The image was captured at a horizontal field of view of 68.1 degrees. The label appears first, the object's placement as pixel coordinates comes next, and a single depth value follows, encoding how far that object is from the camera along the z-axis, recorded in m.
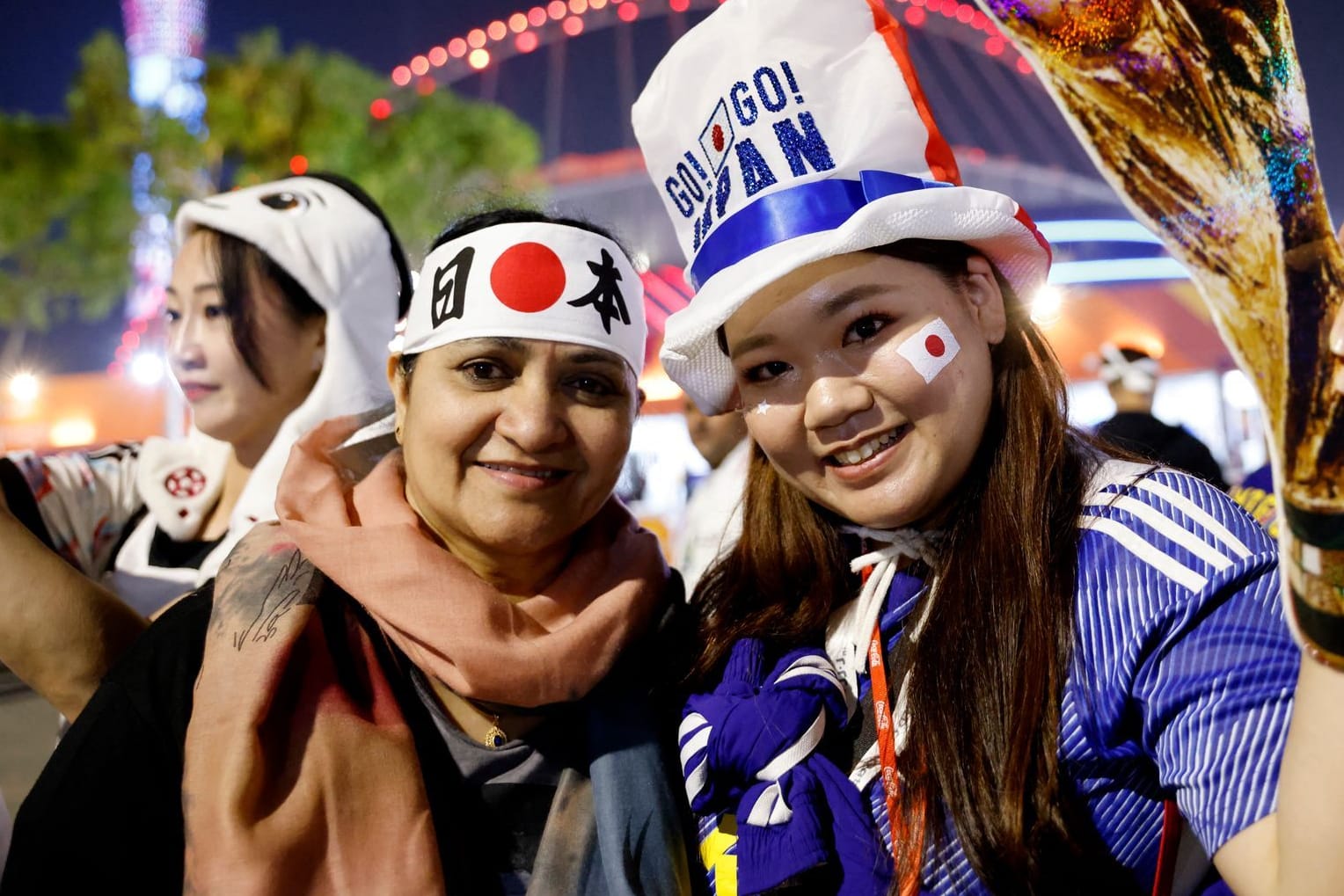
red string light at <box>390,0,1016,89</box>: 23.60
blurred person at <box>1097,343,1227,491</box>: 3.81
